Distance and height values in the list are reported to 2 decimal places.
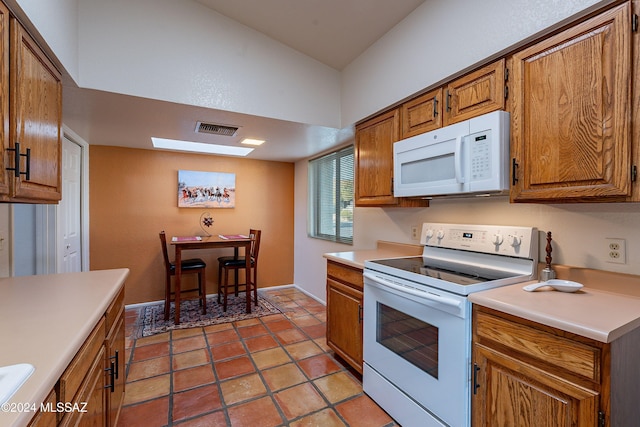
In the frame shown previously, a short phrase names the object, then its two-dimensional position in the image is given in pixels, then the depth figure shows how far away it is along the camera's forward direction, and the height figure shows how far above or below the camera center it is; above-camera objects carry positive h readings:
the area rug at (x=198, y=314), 3.26 -1.25
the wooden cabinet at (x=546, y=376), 1.00 -0.62
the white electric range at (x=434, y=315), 1.45 -0.57
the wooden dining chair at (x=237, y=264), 3.72 -0.68
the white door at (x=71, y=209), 2.90 +0.02
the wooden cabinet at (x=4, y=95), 1.17 +0.46
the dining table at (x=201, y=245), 3.34 -0.39
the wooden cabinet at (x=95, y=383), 0.87 -0.64
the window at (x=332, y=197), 3.56 +0.21
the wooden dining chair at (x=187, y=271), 3.41 -0.70
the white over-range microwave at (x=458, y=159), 1.56 +0.33
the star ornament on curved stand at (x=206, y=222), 4.21 -0.14
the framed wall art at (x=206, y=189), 4.07 +0.32
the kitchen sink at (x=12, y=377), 0.67 -0.41
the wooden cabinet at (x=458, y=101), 1.62 +0.70
